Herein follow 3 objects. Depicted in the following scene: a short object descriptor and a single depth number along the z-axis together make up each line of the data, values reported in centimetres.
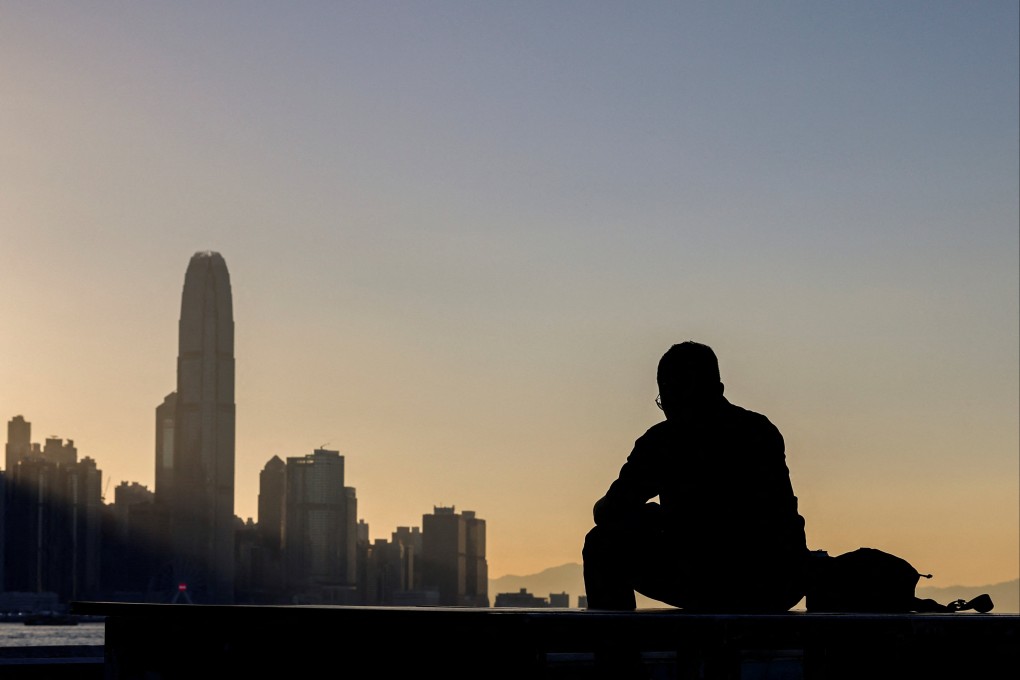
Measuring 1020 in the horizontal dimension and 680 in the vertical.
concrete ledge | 484
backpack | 645
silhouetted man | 618
